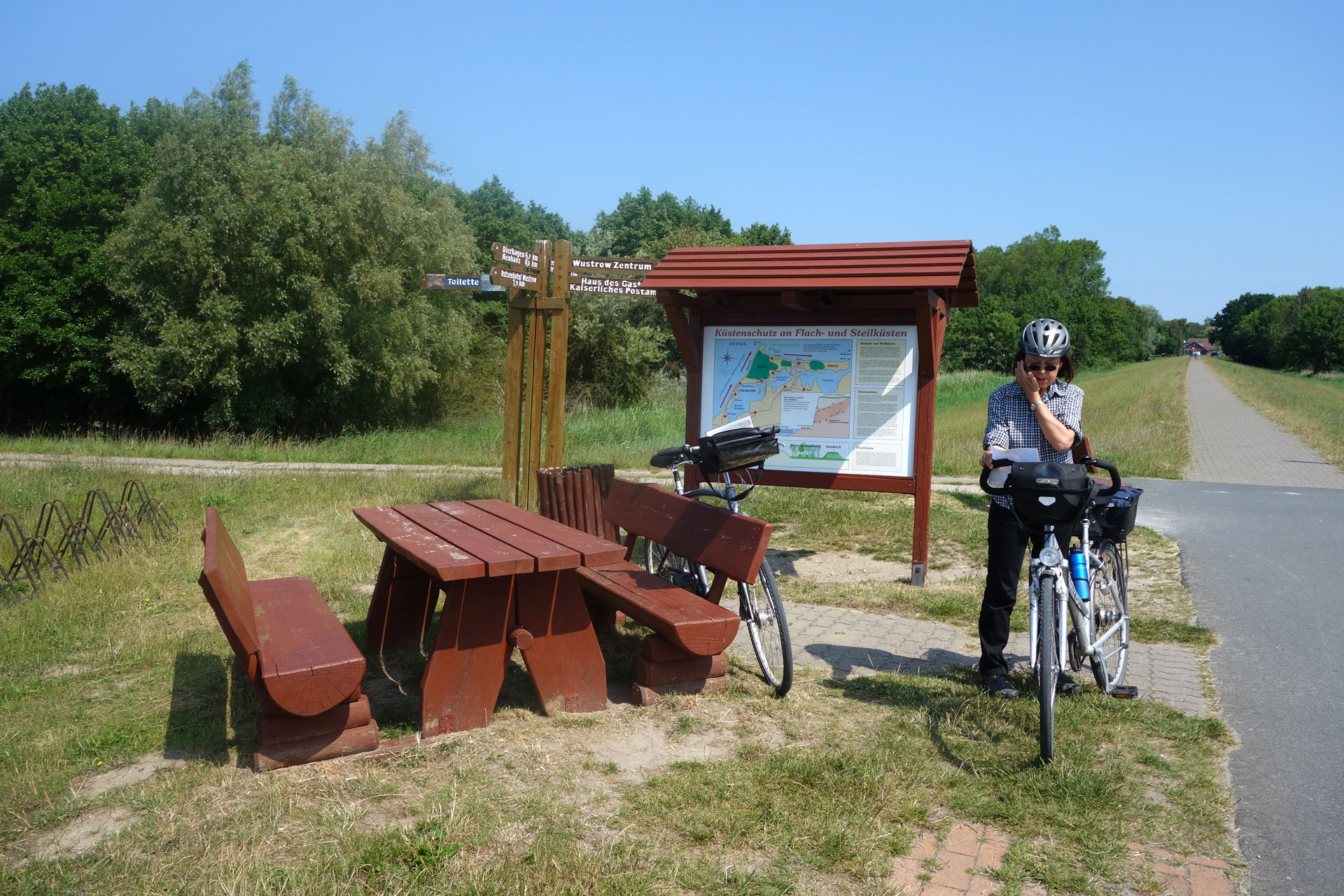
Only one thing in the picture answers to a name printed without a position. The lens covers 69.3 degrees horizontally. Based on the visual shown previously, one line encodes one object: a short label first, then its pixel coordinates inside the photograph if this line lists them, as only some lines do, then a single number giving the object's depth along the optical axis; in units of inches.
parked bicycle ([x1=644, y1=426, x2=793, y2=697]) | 185.3
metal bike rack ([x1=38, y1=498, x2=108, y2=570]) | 291.3
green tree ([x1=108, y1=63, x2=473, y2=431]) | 904.9
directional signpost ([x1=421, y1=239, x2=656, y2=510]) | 318.7
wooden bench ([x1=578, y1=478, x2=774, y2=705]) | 173.6
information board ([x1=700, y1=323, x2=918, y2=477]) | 294.0
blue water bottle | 168.4
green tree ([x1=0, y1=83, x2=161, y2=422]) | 1128.2
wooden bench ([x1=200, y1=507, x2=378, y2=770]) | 140.3
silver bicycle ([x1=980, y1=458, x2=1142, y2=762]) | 155.1
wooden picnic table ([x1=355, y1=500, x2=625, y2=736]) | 160.1
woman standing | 169.6
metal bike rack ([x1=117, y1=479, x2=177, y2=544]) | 331.6
